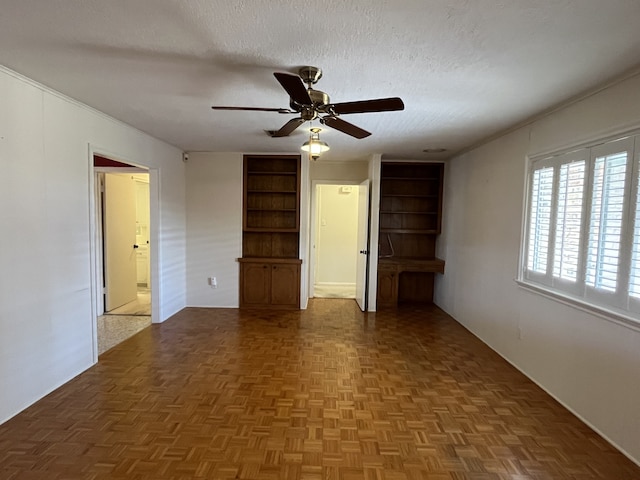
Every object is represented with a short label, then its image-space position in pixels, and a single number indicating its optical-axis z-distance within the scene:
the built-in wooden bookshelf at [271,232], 5.18
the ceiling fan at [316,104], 1.99
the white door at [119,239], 4.78
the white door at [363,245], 5.06
